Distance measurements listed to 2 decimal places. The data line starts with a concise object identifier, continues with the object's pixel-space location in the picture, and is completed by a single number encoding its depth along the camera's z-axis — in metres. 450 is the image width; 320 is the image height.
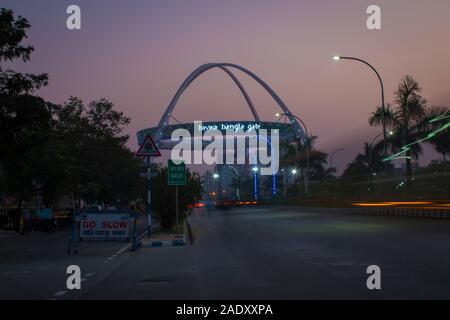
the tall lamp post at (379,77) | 39.09
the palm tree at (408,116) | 42.50
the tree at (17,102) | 21.50
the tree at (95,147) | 47.59
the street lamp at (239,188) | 140.62
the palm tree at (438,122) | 42.00
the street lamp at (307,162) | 61.83
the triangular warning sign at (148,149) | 21.20
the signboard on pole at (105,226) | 19.97
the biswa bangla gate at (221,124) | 114.62
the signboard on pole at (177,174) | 27.45
